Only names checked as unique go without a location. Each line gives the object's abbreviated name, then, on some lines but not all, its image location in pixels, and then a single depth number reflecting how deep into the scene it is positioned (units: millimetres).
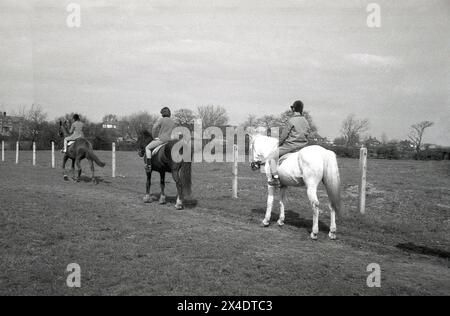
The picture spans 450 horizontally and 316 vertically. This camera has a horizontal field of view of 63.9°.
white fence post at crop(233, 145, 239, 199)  13378
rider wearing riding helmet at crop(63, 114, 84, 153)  17219
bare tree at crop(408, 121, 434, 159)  69250
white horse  7770
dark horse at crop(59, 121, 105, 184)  16578
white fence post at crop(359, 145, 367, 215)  10258
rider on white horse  8570
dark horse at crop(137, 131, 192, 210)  10922
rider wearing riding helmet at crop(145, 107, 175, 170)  11172
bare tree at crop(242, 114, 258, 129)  56634
